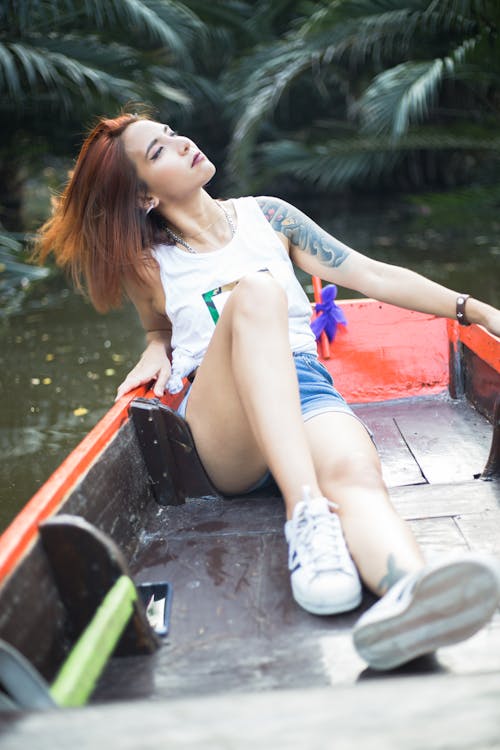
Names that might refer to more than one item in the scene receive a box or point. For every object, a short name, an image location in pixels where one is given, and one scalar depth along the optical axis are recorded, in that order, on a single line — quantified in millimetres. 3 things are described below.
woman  1500
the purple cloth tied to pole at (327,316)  3013
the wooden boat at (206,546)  1349
